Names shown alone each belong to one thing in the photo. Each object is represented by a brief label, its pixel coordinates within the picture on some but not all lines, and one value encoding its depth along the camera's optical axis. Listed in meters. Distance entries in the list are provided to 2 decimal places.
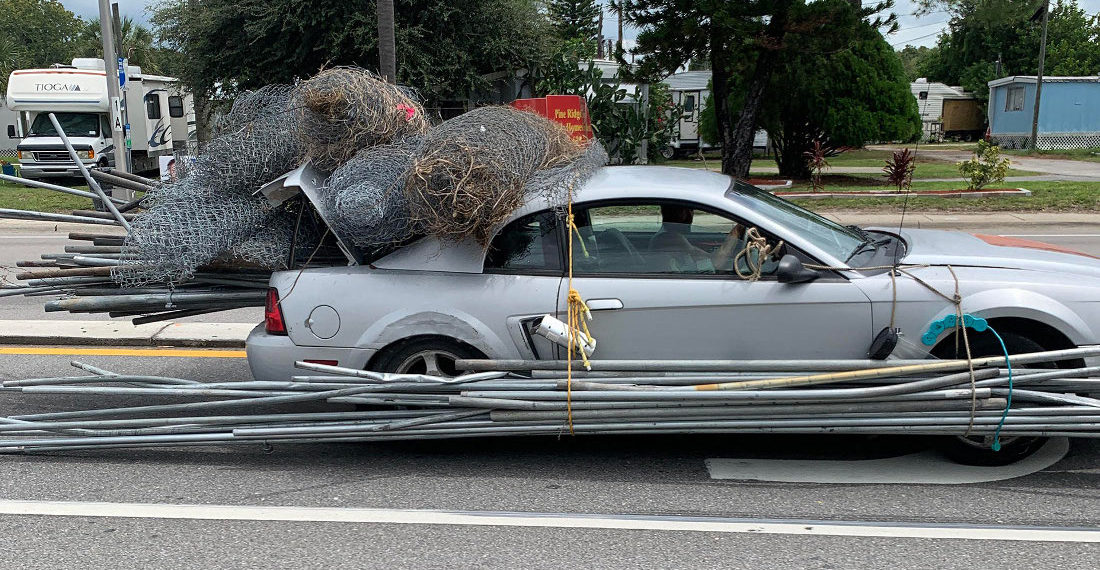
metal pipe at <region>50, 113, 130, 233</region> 5.72
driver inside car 4.82
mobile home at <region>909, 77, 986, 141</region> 52.53
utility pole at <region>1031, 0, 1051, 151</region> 37.35
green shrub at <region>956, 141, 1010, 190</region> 18.08
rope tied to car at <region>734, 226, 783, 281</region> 4.70
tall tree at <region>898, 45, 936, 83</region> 71.50
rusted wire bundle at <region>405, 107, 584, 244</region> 4.71
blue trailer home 39.22
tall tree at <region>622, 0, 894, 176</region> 17.59
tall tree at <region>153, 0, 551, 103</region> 21.19
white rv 25.28
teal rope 4.34
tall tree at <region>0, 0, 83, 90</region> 65.62
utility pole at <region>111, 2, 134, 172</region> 19.23
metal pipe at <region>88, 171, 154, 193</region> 6.22
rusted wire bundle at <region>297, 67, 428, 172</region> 5.33
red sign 16.22
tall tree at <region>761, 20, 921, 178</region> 22.98
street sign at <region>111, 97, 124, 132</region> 18.53
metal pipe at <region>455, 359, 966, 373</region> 4.45
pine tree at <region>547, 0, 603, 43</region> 61.62
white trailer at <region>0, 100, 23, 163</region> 40.95
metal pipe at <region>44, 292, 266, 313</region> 5.45
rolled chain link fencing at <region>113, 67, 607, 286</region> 4.80
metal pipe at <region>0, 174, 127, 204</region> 5.69
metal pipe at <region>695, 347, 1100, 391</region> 4.30
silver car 4.56
